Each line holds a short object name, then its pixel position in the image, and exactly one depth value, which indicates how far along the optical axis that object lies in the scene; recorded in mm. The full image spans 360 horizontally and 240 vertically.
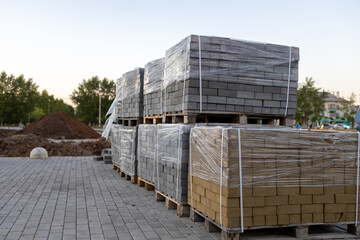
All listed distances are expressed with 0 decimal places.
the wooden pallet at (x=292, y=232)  4215
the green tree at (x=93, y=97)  71438
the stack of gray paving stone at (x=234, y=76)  5594
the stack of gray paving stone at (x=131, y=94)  8523
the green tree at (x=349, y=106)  47366
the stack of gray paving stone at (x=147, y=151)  6926
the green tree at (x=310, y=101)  41719
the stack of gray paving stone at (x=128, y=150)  8375
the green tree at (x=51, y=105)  84156
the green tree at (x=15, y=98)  61156
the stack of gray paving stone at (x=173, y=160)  5449
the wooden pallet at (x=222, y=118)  5676
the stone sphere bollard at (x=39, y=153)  13952
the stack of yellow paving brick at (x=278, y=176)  4066
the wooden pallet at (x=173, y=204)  5441
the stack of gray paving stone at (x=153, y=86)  7176
